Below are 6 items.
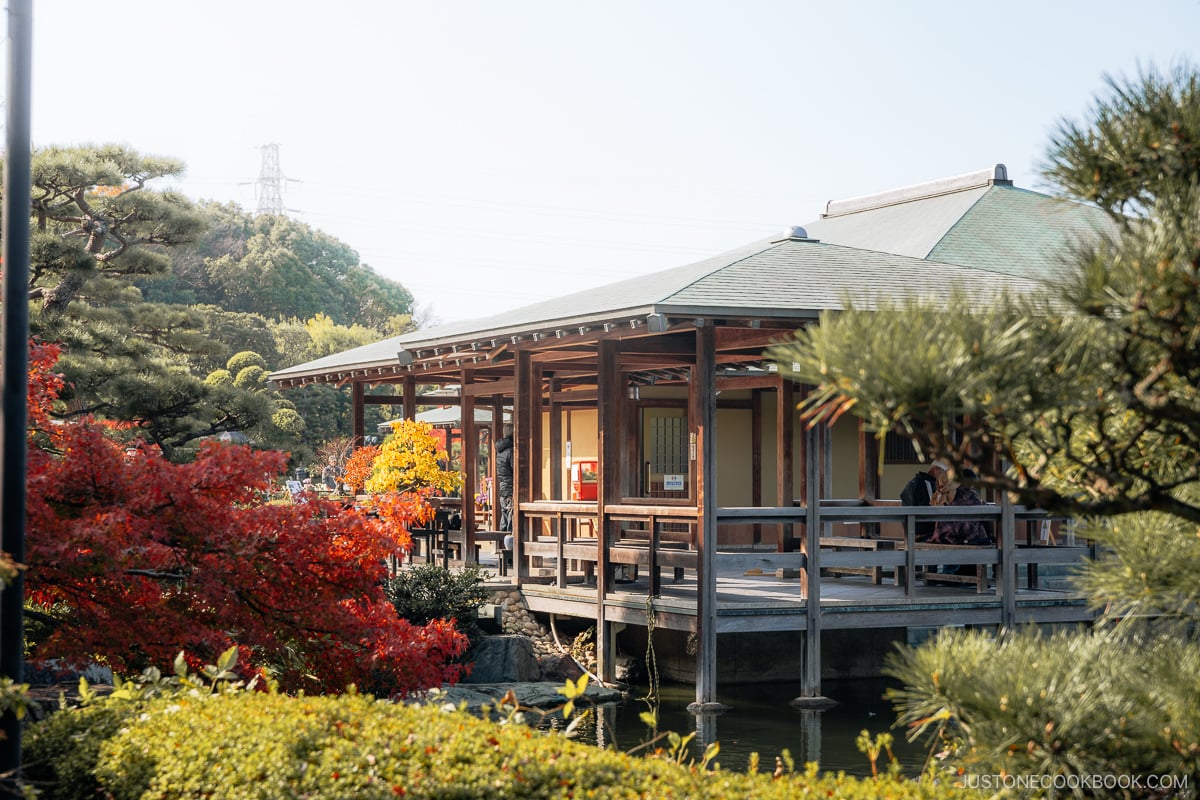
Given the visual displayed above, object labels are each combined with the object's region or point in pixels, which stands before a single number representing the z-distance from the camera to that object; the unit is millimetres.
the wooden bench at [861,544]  12797
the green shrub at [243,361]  29656
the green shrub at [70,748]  5801
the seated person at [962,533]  12156
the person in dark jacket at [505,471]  15844
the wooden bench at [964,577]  11688
